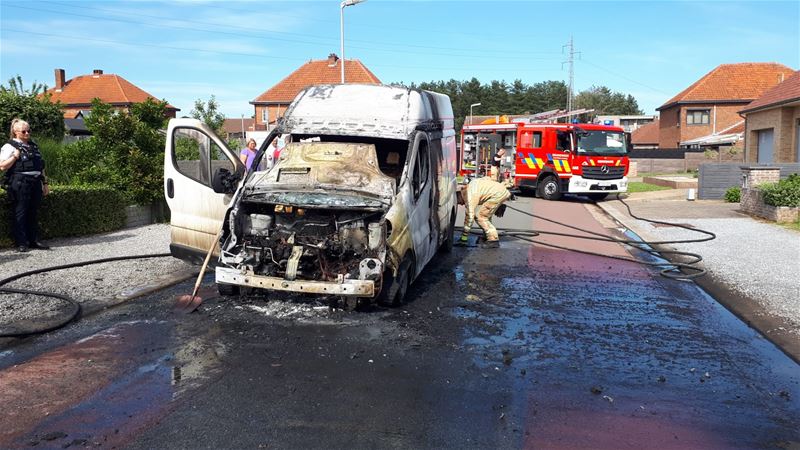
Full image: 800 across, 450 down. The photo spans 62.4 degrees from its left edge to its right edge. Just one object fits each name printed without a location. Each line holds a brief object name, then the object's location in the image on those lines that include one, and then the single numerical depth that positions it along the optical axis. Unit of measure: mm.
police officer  9141
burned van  6672
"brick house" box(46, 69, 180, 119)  64875
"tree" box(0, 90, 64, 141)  18734
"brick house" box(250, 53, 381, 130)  62656
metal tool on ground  6902
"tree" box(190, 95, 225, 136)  30172
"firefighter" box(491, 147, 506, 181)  23317
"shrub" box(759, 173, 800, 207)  14844
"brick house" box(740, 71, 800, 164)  26141
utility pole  63356
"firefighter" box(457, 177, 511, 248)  11859
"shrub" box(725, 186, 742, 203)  20172
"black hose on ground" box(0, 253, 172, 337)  6087
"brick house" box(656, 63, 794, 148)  52781
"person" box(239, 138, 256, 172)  14574
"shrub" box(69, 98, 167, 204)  12742
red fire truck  21234
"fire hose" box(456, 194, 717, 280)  9439
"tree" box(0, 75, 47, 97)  19562
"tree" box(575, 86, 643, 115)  115562
